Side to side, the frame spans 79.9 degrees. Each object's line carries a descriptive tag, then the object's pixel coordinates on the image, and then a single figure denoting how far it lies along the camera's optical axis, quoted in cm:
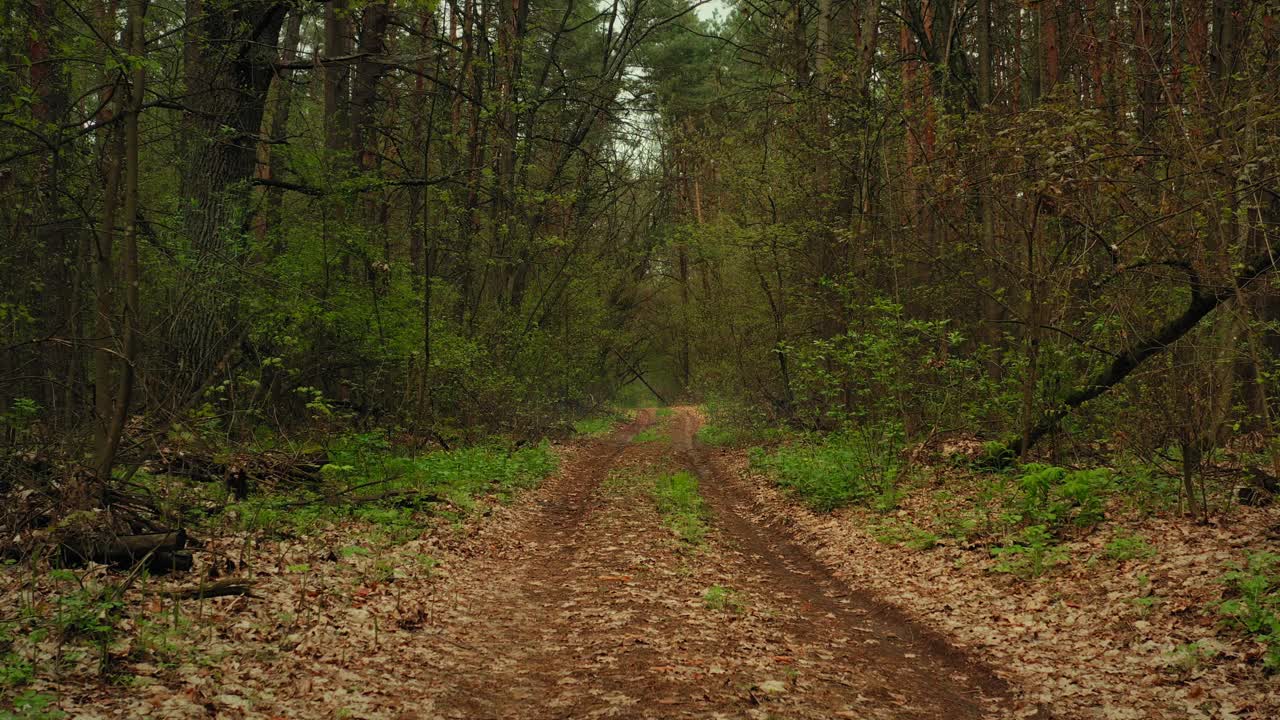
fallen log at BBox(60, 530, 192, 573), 550
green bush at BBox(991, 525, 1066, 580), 711
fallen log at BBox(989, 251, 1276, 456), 704
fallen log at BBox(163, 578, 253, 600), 546
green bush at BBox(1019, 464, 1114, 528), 764
